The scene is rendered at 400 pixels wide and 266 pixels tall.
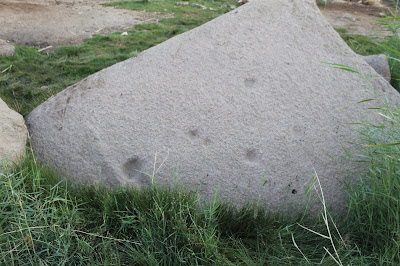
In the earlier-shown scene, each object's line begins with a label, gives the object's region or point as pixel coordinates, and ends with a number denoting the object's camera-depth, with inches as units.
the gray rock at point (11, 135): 75.2
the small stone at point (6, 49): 175.0
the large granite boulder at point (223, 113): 77.7
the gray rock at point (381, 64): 116.9
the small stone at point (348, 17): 309.0
